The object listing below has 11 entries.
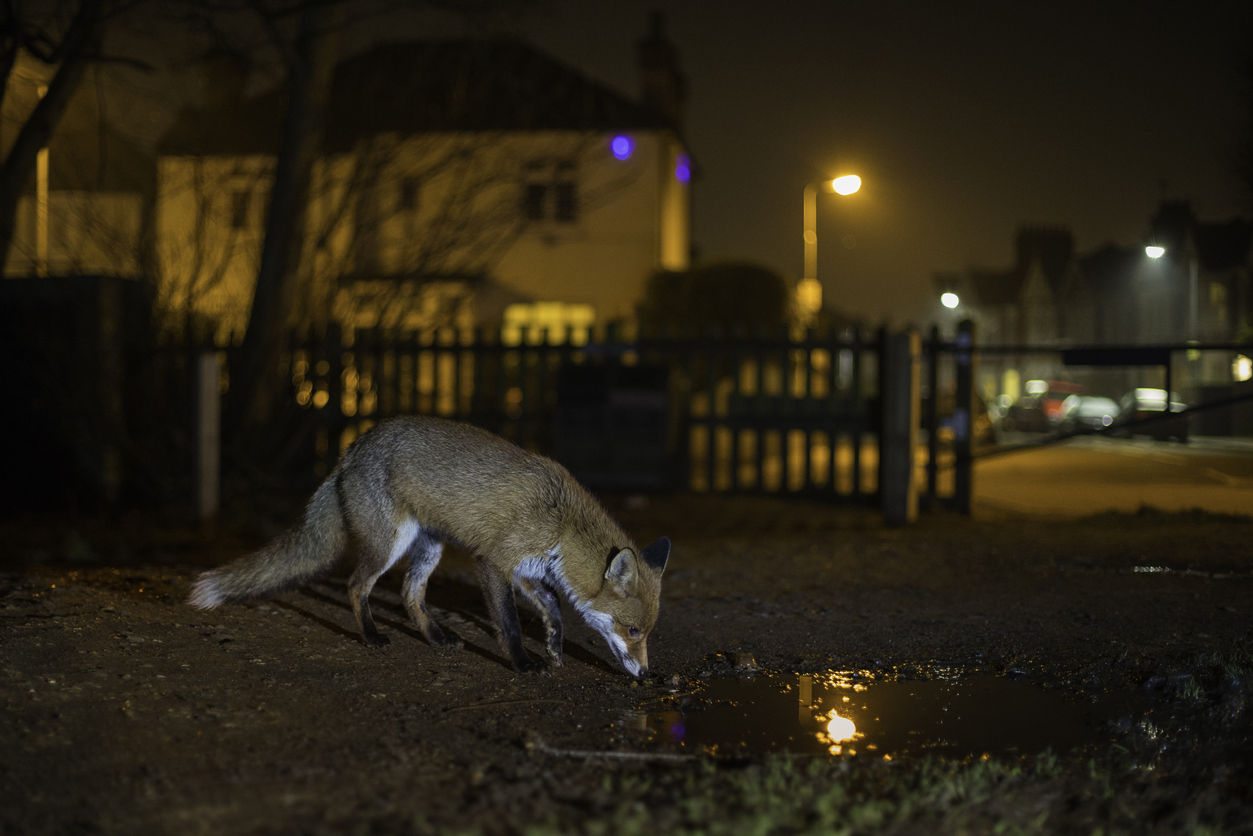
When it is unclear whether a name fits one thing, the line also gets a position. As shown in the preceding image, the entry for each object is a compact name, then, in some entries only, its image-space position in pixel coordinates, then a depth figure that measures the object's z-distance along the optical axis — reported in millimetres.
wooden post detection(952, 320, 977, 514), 10703
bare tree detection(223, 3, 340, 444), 10688
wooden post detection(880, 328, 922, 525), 9844
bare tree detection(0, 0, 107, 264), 9859
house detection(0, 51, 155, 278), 10844
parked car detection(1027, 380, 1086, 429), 30344
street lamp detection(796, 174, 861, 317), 25844
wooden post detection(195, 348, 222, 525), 10180
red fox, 5059
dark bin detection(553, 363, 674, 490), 11711
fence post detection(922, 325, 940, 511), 10805
